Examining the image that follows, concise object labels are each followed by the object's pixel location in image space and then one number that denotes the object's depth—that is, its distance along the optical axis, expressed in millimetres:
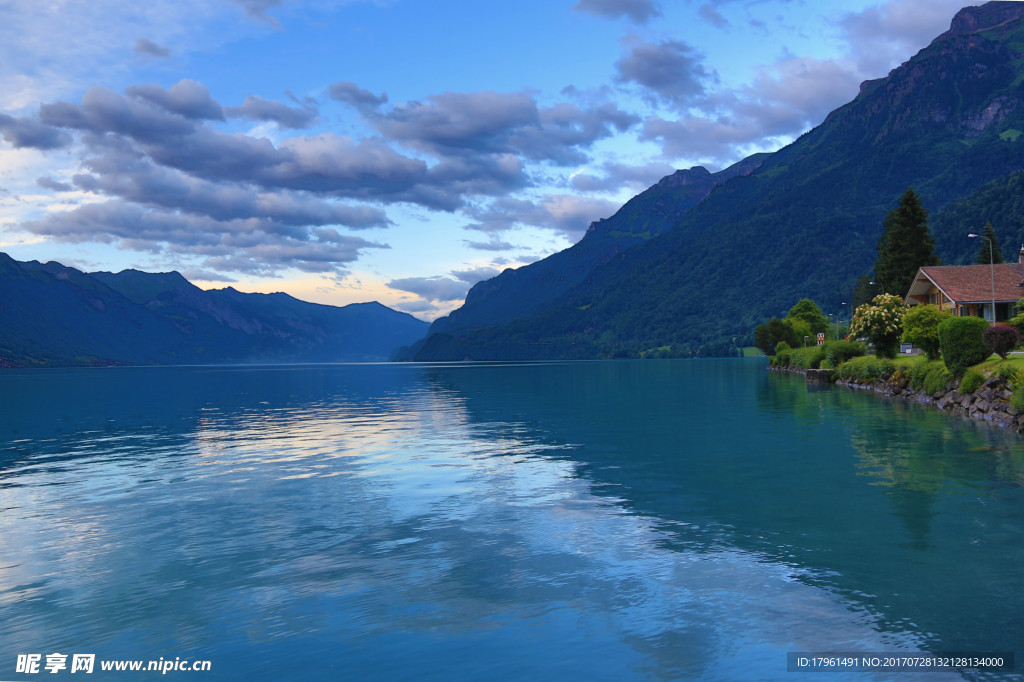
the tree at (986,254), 135575
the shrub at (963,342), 51000
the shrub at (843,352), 97812
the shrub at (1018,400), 39000
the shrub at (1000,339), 50719
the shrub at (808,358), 105062
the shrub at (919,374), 62281
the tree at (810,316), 182250
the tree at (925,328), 63281
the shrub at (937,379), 55344
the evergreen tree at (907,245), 108688
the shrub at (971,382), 49391
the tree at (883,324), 79938
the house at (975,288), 92188
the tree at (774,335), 170000
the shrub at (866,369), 76288
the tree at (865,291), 146525
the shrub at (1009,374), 42844
